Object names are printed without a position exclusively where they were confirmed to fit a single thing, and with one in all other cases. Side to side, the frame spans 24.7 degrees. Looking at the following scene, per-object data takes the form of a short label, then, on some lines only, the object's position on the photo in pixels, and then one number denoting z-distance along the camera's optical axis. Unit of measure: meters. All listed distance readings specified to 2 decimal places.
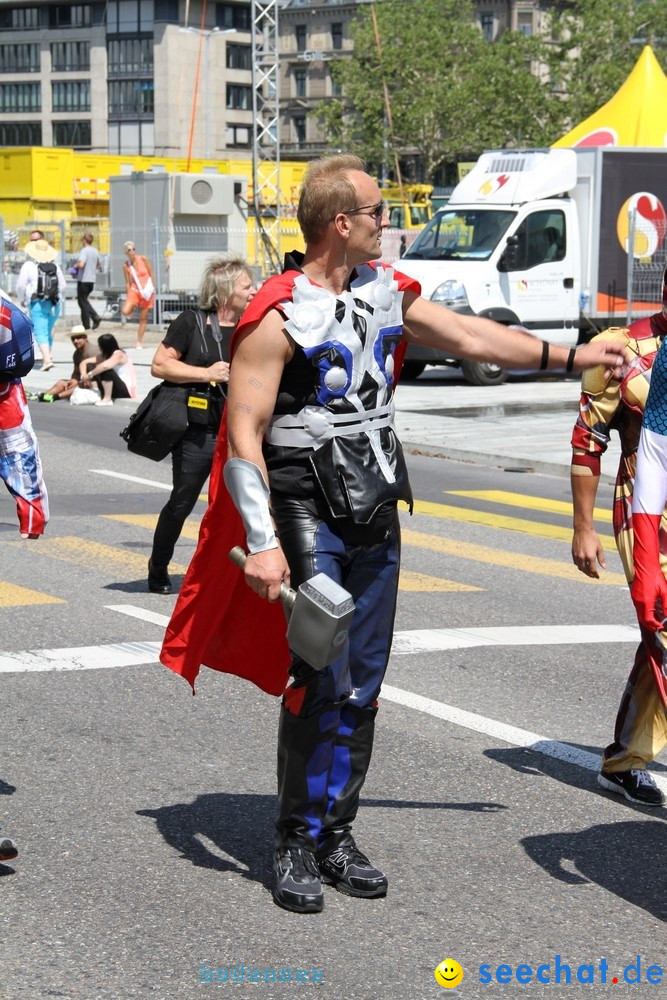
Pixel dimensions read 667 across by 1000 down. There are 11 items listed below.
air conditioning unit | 32.34
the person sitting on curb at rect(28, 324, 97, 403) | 19.39
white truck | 21.70
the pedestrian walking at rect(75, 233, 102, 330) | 29.22
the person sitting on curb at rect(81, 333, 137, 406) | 19.33
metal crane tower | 31.77
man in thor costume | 4.09
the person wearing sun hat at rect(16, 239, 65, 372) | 22.86
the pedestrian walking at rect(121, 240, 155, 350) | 26.22
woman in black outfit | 8.09
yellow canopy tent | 26.22
